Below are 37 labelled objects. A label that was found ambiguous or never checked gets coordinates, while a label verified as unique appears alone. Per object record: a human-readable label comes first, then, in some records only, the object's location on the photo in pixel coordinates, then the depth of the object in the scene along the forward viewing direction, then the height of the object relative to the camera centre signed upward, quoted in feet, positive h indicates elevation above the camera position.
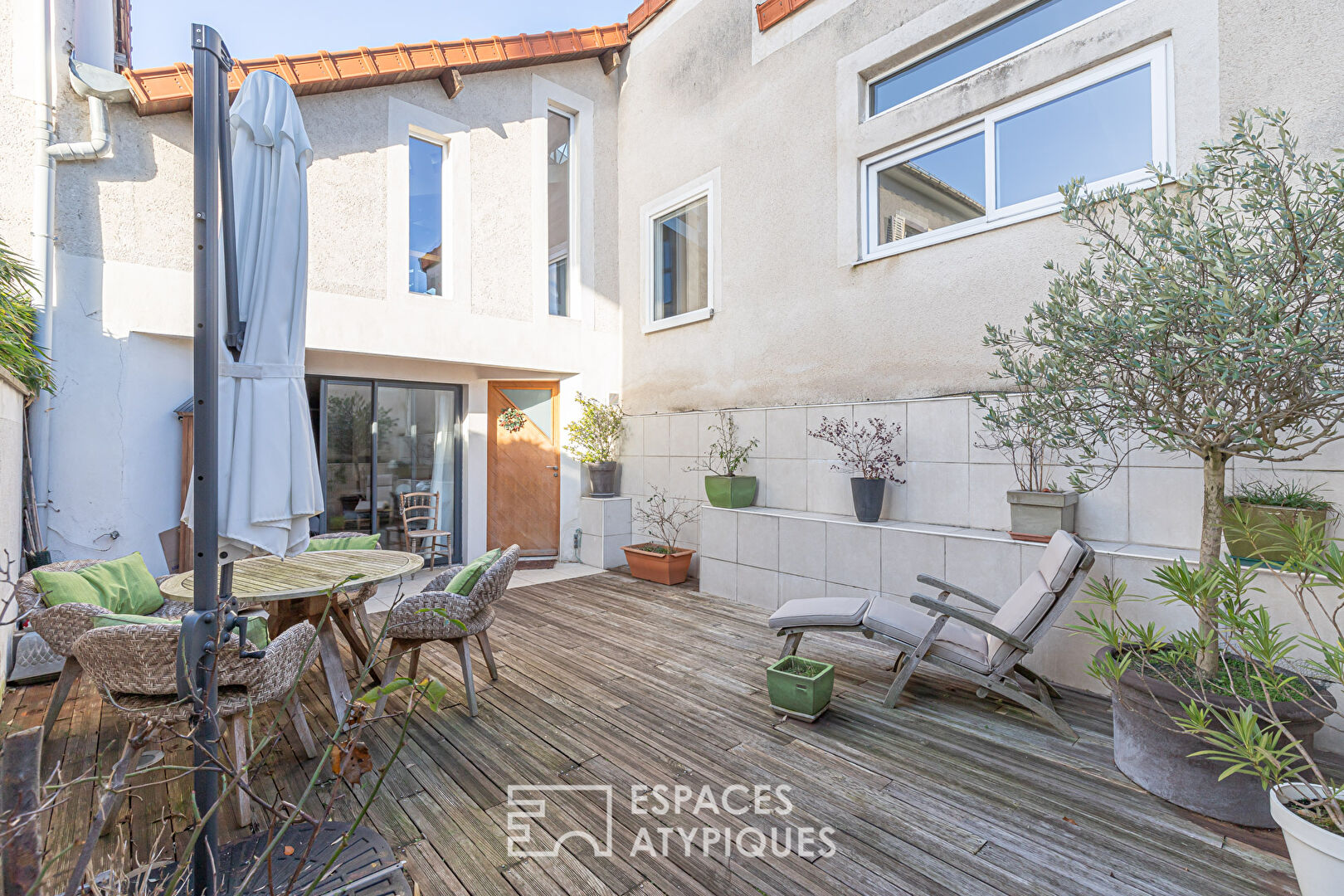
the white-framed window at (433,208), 19.04 +7.72
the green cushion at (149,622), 7.55 -2.07
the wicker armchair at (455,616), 9.78 -2.64
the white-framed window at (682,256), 20.81 +6.90
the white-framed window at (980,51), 13.51 +9.44
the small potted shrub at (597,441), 23.09 +0.40
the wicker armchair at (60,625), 8.23 -2.31
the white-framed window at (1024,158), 12.35 +6.57
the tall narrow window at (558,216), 22.97 +8.68
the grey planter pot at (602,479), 23.03 -0.97
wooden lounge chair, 9.75 -2.95
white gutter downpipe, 14.02 +5.56
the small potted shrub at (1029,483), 12.18 -0.62
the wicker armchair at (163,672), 6.97 -2.54
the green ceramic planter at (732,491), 18.34 -1.13
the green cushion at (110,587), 8.96 -2.10
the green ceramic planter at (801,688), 9.91 -3.76
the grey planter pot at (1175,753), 7.37 -3.79
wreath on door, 23.52 +1.19
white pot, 5.37 -3.49
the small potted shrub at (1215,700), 6.21 -2.94
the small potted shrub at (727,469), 18.40 -0.52
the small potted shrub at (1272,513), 9.30 -0.91
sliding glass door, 20.39 +0.05
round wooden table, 9.14 -2.02
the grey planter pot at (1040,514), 12.19 -1.19
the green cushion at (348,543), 13.12 -1.93
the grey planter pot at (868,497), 15.02 -1.06
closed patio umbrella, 6.40 +1.02
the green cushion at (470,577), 10.39 -2.07
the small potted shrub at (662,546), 19.74 -3.11
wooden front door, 23.38 -0.62
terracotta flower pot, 19.66 -3.53
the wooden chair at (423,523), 21.22 -2.43
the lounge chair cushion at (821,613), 10.93 -2.87
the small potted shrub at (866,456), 15.07 -0.09
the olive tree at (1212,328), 7.22 +1.56
